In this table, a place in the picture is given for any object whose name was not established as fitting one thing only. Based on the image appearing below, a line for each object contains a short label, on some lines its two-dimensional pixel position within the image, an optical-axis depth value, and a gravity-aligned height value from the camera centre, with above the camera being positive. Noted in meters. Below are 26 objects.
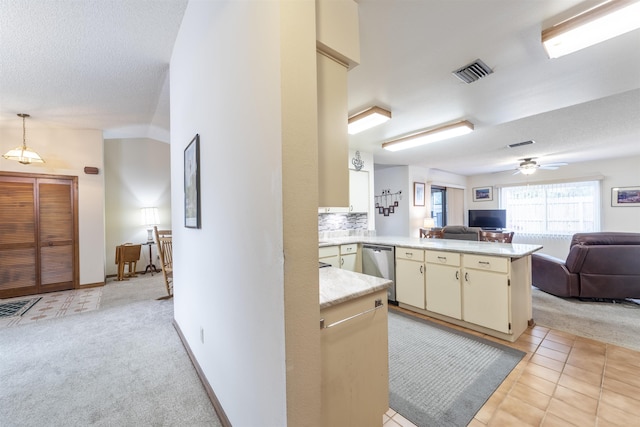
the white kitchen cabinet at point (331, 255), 3.60 -0.62
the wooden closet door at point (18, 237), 3.86 -0.35
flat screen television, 7.32 -0.25
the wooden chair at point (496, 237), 4.91 -0.54
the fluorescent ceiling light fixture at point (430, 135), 3.33 +1.09
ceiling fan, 5.17 +0.88
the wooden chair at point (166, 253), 3.73 -0.63
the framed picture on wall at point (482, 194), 7.74 +0.49
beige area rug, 3.12 -1.28
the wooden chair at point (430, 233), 5.27 -0.50
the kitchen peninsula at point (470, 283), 2.44 -0.80
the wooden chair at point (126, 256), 4.95 -0.85
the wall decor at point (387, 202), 6.49 +0.25
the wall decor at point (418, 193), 6.42 +0.44
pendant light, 3.41 +0.82
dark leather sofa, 3.26 -0.79
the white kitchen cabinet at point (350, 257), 3.75 -0.70
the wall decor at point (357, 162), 4.72 +0.93
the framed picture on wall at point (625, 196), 5.49 +0.27
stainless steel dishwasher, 3.45 -0.73
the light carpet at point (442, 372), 1.62 -1.28
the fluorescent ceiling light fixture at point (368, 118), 2.87 +1.10
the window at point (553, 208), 6.10 +0.03
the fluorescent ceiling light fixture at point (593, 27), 1.42 +1.10
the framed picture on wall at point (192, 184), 1.90 +0.24
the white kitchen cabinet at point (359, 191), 4.68 +0.37
